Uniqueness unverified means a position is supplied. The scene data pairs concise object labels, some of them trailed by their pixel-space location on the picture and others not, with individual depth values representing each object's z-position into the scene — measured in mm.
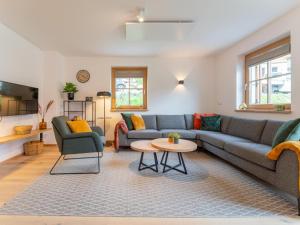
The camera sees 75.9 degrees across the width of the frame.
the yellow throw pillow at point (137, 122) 4512
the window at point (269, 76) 3168
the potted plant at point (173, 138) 3004
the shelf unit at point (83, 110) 5156
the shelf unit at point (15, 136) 2898
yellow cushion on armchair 3344
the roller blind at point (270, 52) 3133
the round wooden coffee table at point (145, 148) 2785
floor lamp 4730
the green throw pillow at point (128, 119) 4535
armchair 2855
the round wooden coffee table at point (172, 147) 2639
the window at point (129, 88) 5336
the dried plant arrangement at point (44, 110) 4605
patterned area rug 1829
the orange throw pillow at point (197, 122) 4777
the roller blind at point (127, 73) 5344
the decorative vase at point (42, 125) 4145
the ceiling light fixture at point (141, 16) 2689
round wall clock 5180
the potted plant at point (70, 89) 4801
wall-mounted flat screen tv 3133
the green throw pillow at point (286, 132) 2149
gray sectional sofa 1937
